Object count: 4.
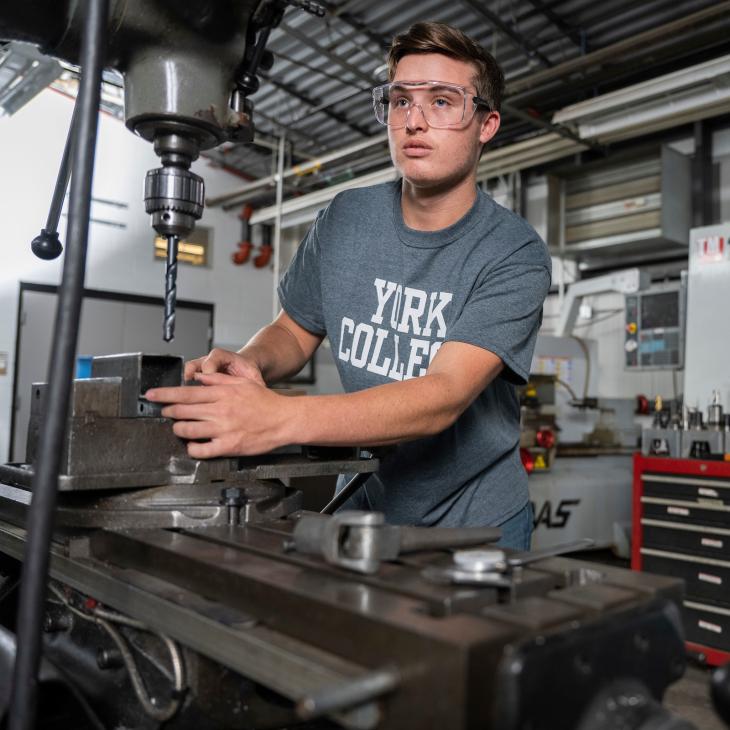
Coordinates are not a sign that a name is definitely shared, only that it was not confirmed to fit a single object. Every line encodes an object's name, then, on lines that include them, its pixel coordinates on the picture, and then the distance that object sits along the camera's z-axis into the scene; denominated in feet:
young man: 3.15
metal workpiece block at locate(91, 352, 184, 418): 2.42
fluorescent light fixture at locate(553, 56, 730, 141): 9.86
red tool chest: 8.27
